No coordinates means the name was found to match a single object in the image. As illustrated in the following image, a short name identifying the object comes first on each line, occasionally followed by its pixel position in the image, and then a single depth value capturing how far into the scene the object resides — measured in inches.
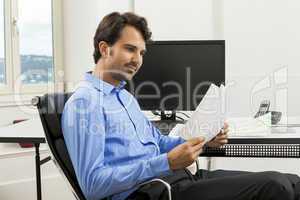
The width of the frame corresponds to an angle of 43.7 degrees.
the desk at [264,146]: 64.8
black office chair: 48.7
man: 45.8
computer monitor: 80.6
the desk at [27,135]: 68.2
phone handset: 83.8
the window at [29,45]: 110.8
